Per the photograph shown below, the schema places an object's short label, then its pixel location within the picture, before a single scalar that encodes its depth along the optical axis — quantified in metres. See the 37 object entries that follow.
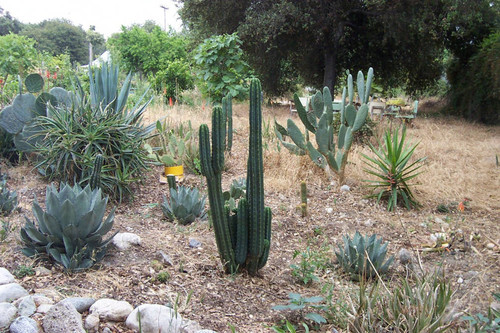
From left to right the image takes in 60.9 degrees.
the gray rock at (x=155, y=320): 2.08
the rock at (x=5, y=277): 2.33
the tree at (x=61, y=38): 42.03
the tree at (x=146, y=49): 15.71
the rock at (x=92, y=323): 2.05
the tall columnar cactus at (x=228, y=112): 5.73
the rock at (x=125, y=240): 3.05
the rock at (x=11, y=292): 2.16
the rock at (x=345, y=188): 5.06
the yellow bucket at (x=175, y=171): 5.09
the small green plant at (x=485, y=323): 2.00
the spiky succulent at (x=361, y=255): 3.10
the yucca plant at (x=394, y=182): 4.69
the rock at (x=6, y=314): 1.95
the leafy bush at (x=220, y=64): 9.27
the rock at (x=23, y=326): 1.90
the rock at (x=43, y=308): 2.08
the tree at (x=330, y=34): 10.59
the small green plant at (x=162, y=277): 2.60
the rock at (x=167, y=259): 2.87
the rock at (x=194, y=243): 3.30
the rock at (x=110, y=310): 2.13
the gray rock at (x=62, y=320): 1.93
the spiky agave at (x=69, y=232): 2.61
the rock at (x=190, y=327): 2.09
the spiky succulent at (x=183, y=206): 3.88
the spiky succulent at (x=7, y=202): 3.60
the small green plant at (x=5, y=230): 2.93
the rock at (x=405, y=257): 3.42
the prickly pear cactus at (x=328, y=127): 5.02
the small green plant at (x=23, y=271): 2.47
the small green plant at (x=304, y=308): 2.13
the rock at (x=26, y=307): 2.02
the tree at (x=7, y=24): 43.45
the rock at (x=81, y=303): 2.13
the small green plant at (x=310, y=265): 2.90
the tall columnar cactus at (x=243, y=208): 2.59
